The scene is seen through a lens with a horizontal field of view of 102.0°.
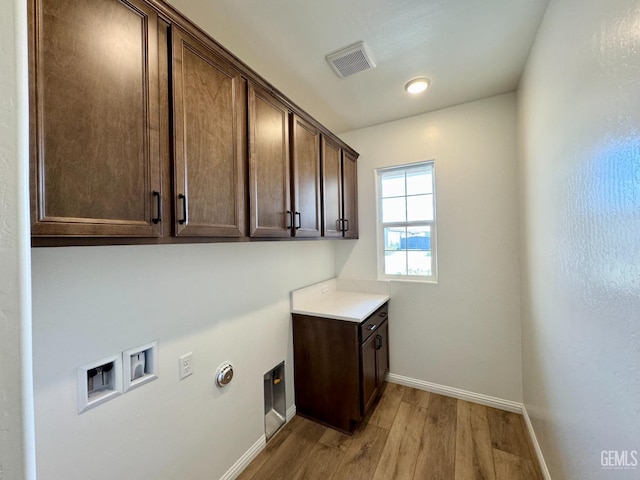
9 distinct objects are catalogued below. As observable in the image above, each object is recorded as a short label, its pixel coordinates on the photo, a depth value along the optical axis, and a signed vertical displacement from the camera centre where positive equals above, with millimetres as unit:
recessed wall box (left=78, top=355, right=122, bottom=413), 1016 -574
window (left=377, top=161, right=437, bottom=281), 2549 +158
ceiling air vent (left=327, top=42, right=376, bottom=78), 1610 +1178
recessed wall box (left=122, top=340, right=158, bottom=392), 1146 -564
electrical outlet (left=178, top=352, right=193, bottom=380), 1364 -651
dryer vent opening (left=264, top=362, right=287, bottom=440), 1994 -1285
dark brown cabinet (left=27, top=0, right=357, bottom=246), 726 +416
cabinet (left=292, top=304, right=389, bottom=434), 1952 -1027
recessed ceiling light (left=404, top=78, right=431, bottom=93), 1968 +1192
